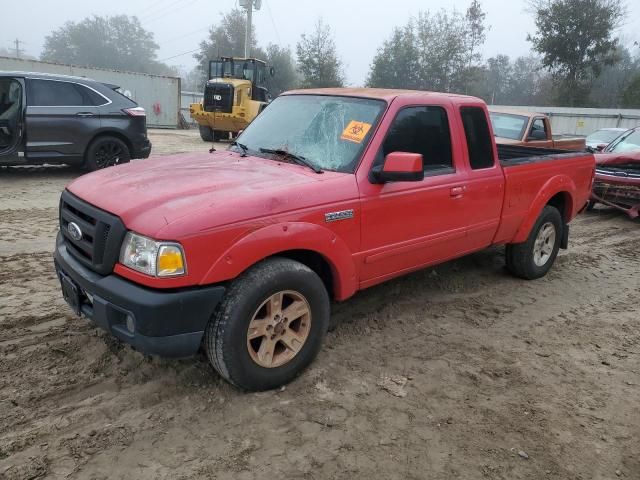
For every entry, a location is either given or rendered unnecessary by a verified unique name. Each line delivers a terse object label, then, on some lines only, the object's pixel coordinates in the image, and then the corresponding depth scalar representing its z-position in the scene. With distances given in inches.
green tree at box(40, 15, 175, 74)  3582.7
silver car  625.3
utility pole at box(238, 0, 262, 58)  1138.7
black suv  348.8
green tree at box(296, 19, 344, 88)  1829.5
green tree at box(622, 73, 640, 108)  1350.9
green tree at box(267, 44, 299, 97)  2122.3
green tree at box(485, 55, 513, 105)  2625.5
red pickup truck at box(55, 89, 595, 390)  112.7
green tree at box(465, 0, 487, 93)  2047.2
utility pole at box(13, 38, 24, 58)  3754.9
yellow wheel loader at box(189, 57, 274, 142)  728.3
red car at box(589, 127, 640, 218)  346.3
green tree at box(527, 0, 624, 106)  1316.4
